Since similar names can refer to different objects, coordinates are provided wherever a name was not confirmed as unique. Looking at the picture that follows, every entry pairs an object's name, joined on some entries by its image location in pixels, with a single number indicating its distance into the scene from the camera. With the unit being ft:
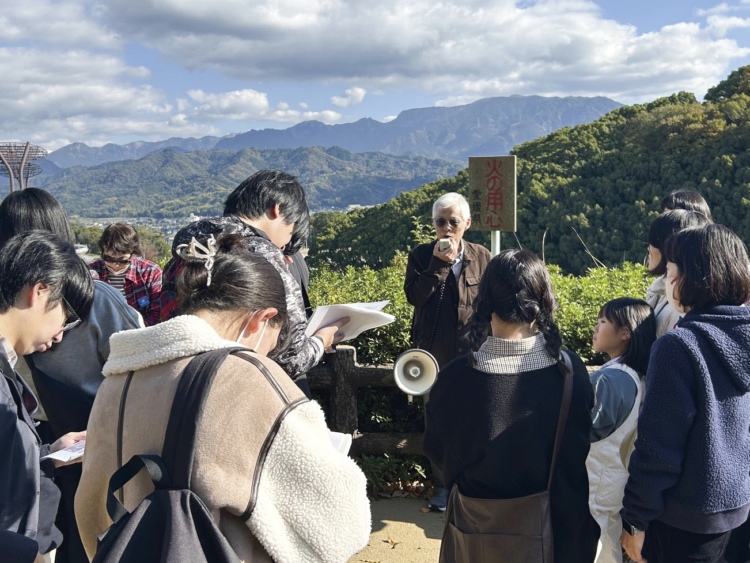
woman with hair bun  4.46
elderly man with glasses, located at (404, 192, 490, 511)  12.64
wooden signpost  15.80
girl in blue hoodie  6.97
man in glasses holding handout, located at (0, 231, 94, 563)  5.84
